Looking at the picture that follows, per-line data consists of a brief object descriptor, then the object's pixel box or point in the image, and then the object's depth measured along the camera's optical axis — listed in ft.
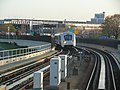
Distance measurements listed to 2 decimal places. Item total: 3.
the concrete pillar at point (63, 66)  76.38
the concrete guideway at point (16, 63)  84.37
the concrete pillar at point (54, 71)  64.95
